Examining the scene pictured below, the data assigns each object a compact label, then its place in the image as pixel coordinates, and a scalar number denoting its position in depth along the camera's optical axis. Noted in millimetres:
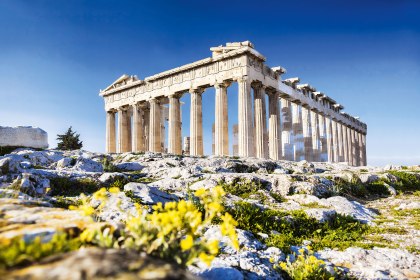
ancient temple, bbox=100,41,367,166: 29250
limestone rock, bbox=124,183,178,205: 7289
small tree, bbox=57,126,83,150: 44969
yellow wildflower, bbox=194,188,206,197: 2783
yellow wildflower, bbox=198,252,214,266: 2089
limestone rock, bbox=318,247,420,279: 4742
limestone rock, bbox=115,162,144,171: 16672
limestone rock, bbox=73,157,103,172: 14008
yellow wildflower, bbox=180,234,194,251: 2076
